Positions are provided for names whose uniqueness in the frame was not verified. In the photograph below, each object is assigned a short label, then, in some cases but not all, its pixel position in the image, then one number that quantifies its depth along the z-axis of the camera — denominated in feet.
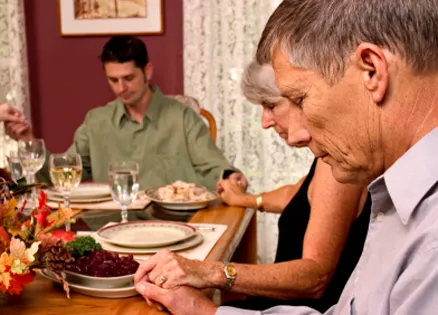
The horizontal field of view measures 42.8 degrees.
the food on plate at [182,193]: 6.38
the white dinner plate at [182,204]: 6.23
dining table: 3.47
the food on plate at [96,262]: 3.73
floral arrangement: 3.17
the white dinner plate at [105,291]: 3.62
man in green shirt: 9.48
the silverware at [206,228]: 5.32
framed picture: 11.48
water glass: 5.37
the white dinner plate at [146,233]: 4.57
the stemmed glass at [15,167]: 5.74
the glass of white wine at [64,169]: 5.65
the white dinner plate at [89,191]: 6.61
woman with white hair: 4.00
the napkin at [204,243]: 4.51
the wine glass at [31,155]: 6.19
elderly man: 2.34
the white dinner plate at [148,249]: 4.54
